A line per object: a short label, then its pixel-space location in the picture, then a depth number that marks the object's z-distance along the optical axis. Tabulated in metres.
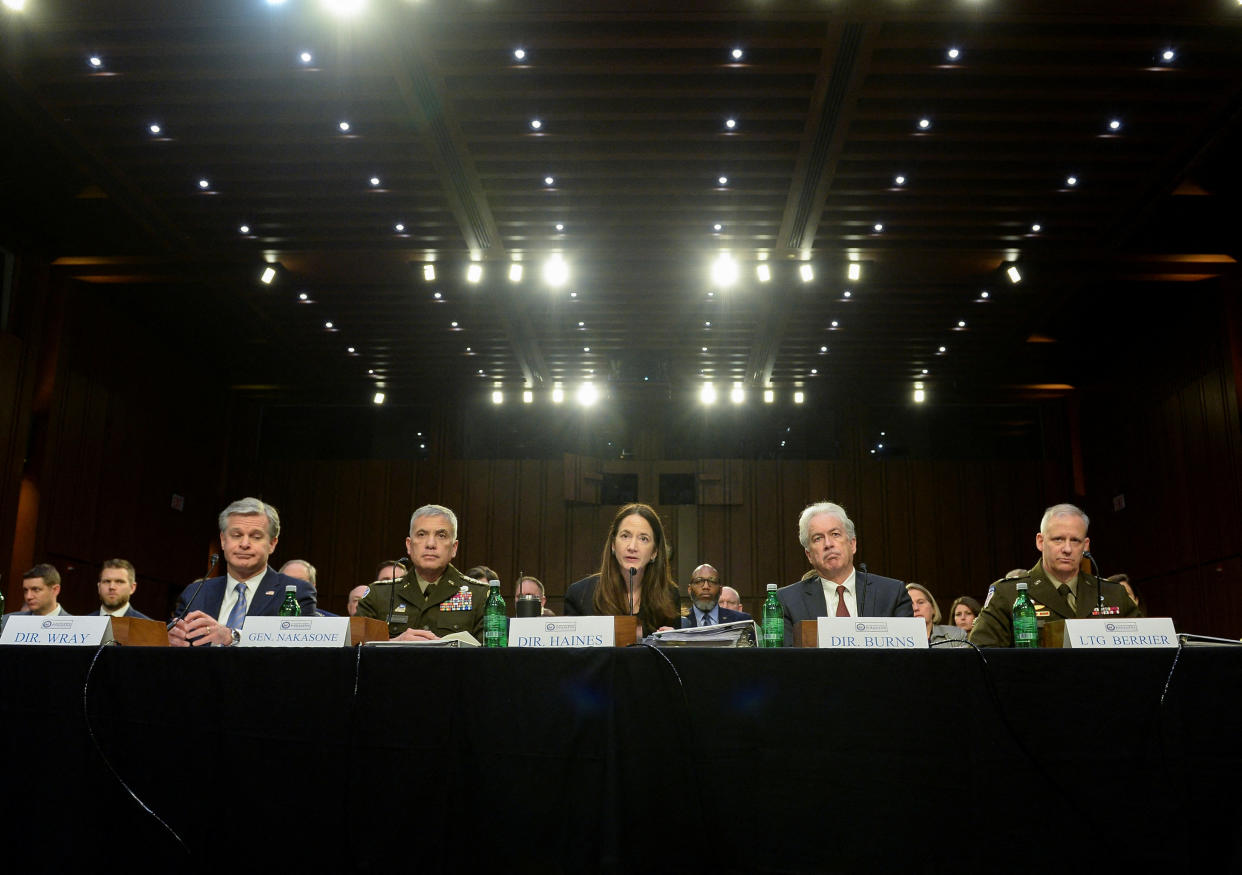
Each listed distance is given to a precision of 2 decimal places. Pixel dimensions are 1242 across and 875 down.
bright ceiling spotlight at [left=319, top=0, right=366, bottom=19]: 5.41
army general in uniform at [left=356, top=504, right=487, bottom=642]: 3.42
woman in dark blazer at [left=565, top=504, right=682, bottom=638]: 3.32
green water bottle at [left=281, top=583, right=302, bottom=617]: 2.92
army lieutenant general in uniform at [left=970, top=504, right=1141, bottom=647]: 3.23
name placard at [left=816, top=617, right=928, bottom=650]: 2.29
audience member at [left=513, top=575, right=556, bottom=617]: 5.65
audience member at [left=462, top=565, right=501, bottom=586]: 6.64
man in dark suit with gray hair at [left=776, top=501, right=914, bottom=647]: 3.38
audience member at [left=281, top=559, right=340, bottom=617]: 6.09
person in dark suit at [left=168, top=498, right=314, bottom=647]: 3.29
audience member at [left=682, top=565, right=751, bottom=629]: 6.29
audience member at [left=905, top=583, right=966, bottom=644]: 5.01
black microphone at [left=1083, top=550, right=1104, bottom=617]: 2.97
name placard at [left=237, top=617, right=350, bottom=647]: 2.38
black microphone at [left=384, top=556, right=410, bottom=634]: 3.35
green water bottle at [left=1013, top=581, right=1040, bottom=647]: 2.76
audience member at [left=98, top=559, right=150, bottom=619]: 5.77
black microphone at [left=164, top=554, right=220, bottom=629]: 3.15
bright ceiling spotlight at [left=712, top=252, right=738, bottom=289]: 8.44
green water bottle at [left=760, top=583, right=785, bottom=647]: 2.79
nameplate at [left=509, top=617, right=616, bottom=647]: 2.33
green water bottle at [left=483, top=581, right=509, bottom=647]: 2.83
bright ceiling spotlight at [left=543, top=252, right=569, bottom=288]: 8.53
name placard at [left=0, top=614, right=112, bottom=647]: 2.41
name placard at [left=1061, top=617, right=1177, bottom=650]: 2.35
